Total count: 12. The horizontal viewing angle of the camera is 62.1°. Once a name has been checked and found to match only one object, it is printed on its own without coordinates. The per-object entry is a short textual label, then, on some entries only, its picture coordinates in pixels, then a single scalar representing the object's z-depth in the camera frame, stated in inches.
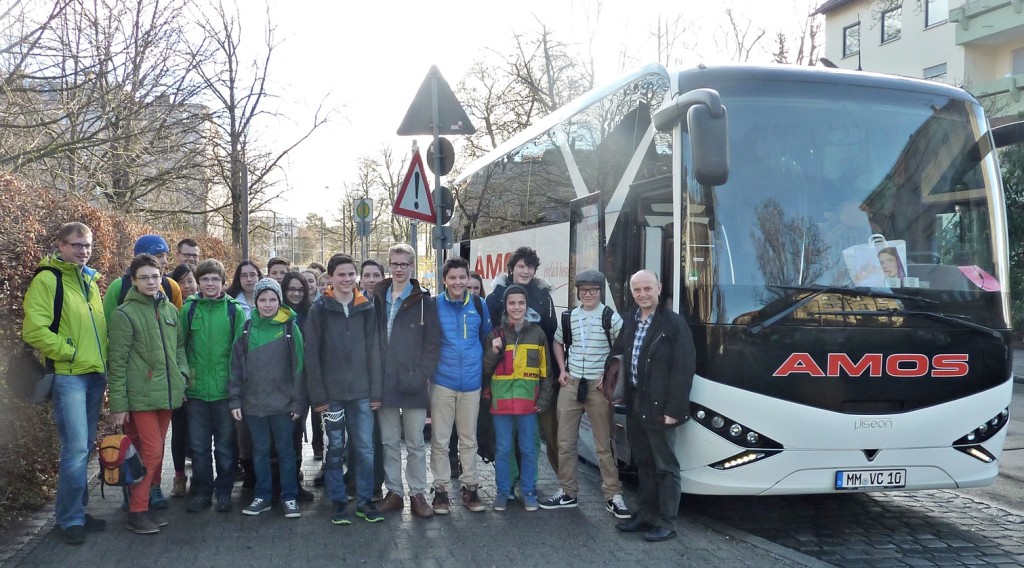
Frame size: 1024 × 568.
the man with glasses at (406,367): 232.1
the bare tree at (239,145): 798.5
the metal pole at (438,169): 337.1
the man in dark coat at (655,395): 206.8
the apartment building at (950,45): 1051.9
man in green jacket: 201.9
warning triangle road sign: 361.7
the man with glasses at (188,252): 305.9
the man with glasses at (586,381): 237.1
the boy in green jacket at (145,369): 218.5
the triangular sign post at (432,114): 339.0
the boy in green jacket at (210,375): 239.5
